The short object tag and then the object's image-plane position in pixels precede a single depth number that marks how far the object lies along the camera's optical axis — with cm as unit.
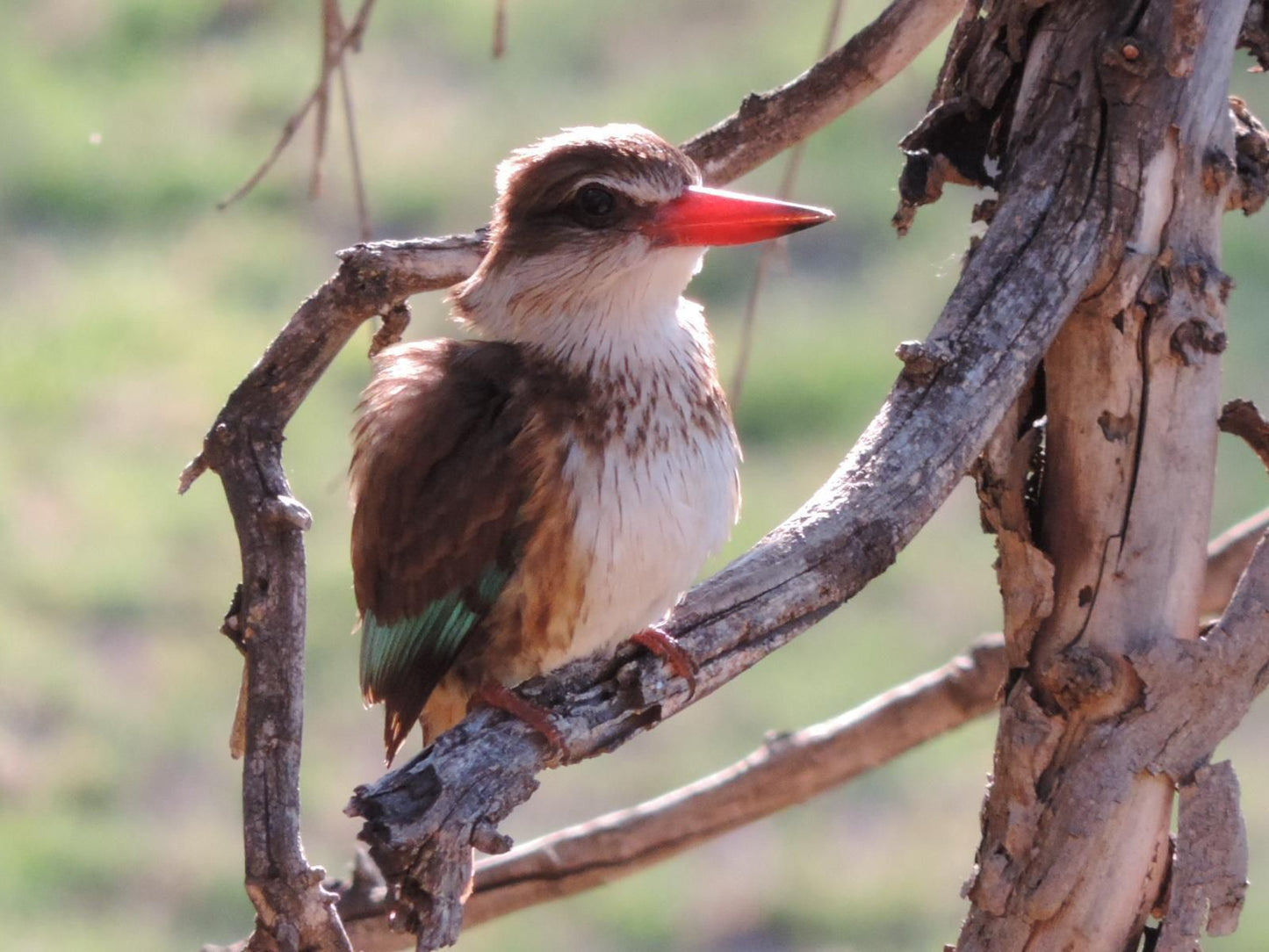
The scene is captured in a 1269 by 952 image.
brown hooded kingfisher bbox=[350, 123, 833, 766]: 463
